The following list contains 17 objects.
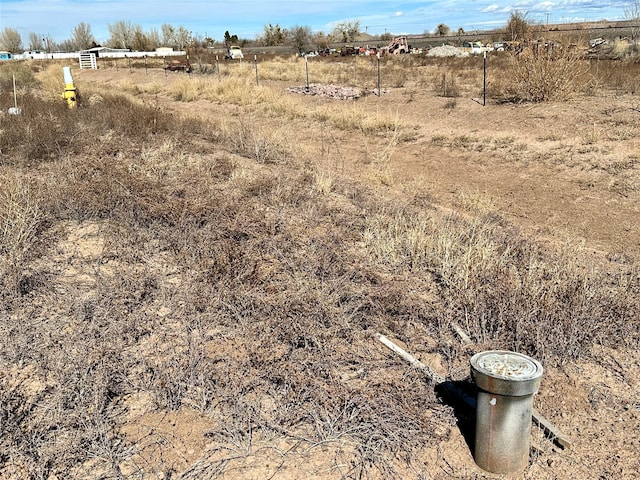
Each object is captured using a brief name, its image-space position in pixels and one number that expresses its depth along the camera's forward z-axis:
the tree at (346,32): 83.19
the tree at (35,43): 108.78
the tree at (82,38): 97.41
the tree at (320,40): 64.11
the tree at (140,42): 78.85
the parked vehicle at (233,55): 48.60
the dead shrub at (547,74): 15.65
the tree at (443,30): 85.50
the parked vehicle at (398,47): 47.52
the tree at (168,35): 87.56
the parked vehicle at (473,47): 41.26
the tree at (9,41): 100.31
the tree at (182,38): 82.63
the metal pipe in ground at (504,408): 2.80
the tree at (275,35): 79.44
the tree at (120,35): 90.90
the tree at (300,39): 61.85
